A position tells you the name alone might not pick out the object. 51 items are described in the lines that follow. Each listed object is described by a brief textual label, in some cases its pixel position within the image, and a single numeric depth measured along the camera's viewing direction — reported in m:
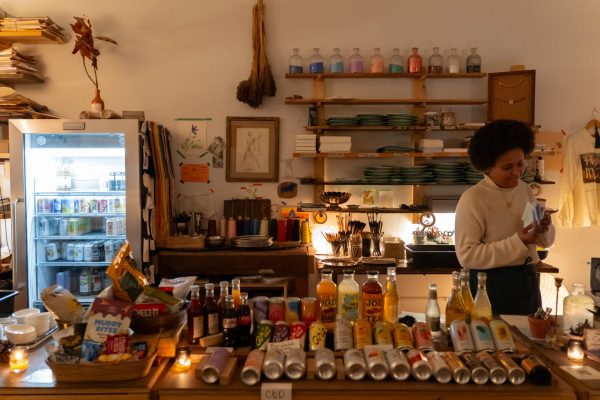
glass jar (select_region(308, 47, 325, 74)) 4.10
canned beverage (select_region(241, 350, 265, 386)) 1.52
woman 2.26
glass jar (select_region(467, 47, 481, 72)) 4.09
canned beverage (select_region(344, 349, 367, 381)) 1.54
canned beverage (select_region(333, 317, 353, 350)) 1.66
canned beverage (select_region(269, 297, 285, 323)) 1.83
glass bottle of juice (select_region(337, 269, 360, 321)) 1.83
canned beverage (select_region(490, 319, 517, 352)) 1.63
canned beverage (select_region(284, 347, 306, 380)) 1.54
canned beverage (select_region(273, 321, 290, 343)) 1.69
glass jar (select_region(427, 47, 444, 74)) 4.11
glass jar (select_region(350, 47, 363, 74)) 4.11
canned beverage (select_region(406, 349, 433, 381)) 1.53
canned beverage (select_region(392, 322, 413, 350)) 1.64
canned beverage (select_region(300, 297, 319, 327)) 1.82
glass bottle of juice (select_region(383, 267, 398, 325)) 1.84
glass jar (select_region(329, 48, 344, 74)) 4.13
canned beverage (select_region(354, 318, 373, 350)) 1.66
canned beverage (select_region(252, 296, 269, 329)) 1.84
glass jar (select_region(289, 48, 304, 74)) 4.14
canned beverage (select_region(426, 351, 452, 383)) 1.52
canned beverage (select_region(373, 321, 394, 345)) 1.67
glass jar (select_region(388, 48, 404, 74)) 4.10
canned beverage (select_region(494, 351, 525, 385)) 1.51
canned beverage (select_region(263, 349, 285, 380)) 1.54
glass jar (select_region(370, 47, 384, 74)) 4.11
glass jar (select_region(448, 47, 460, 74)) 4.11
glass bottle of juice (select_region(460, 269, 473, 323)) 1.83
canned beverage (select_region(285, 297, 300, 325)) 1.83
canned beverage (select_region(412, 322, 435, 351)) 1.66
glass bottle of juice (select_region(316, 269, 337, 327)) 1.84
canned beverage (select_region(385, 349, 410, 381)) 1.53
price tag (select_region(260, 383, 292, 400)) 1.49
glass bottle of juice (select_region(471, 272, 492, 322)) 1.79
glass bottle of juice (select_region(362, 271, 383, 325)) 1.82
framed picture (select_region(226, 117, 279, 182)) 4.27
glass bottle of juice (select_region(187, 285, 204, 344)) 1.73
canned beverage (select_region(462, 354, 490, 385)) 1.51
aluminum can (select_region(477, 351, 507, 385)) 1.51
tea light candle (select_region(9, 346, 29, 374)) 1.66
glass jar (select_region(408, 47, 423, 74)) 4.08
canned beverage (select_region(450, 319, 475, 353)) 1.64
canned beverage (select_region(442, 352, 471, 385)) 1.51
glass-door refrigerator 3.60
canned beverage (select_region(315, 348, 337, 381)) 1.54
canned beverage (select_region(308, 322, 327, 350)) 1.68
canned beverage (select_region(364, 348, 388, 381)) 1.53
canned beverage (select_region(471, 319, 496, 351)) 1.63
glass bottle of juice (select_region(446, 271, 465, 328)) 1.85
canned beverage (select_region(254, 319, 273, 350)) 1.69
